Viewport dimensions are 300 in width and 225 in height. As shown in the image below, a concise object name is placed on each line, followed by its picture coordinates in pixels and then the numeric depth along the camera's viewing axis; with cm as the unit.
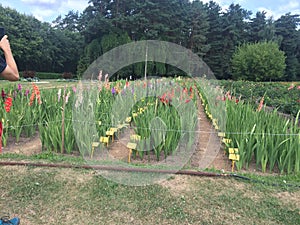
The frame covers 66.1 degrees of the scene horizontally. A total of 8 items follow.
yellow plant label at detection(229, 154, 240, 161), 246
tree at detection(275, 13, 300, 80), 3250
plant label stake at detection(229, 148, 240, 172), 247
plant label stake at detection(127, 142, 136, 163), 260
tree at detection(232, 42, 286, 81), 2492
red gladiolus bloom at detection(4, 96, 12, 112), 271
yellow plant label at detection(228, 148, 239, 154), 256
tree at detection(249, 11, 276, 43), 3303
